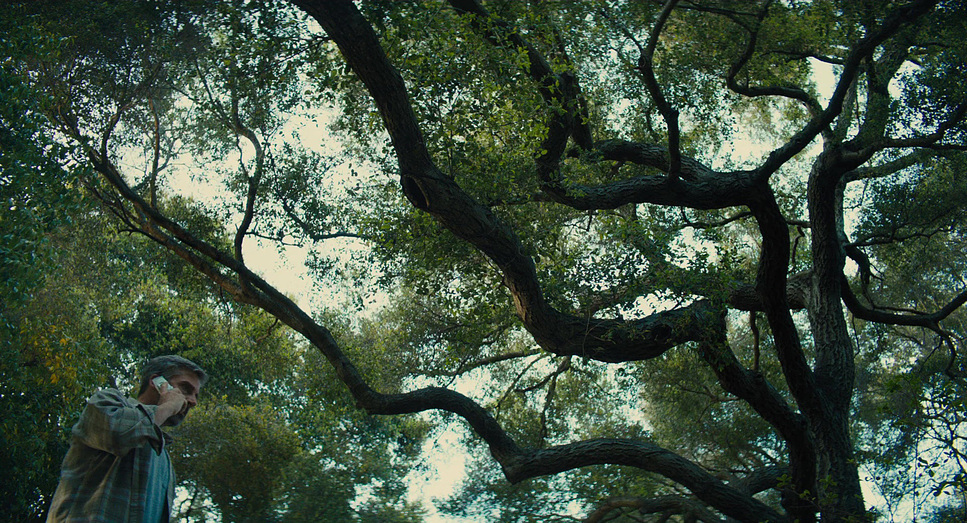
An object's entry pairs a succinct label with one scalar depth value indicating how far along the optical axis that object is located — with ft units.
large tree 20.75
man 8.80
